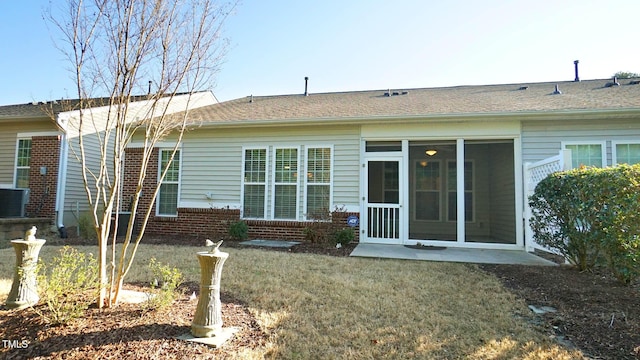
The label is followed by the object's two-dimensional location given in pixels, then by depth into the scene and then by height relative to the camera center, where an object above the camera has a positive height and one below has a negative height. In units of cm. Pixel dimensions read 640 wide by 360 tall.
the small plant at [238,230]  795 -77
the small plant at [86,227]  804 -78
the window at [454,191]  1035 +31
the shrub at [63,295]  260 -79
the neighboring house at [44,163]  900 +85
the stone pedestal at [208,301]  258 -79
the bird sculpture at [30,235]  327 -40
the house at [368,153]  715 +109
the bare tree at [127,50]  301 +133
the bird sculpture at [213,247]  272 -41
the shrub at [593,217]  381 -18
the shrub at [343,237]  730 -81
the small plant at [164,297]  295 -88
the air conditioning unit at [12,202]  835 -21
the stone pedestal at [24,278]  307 -77
